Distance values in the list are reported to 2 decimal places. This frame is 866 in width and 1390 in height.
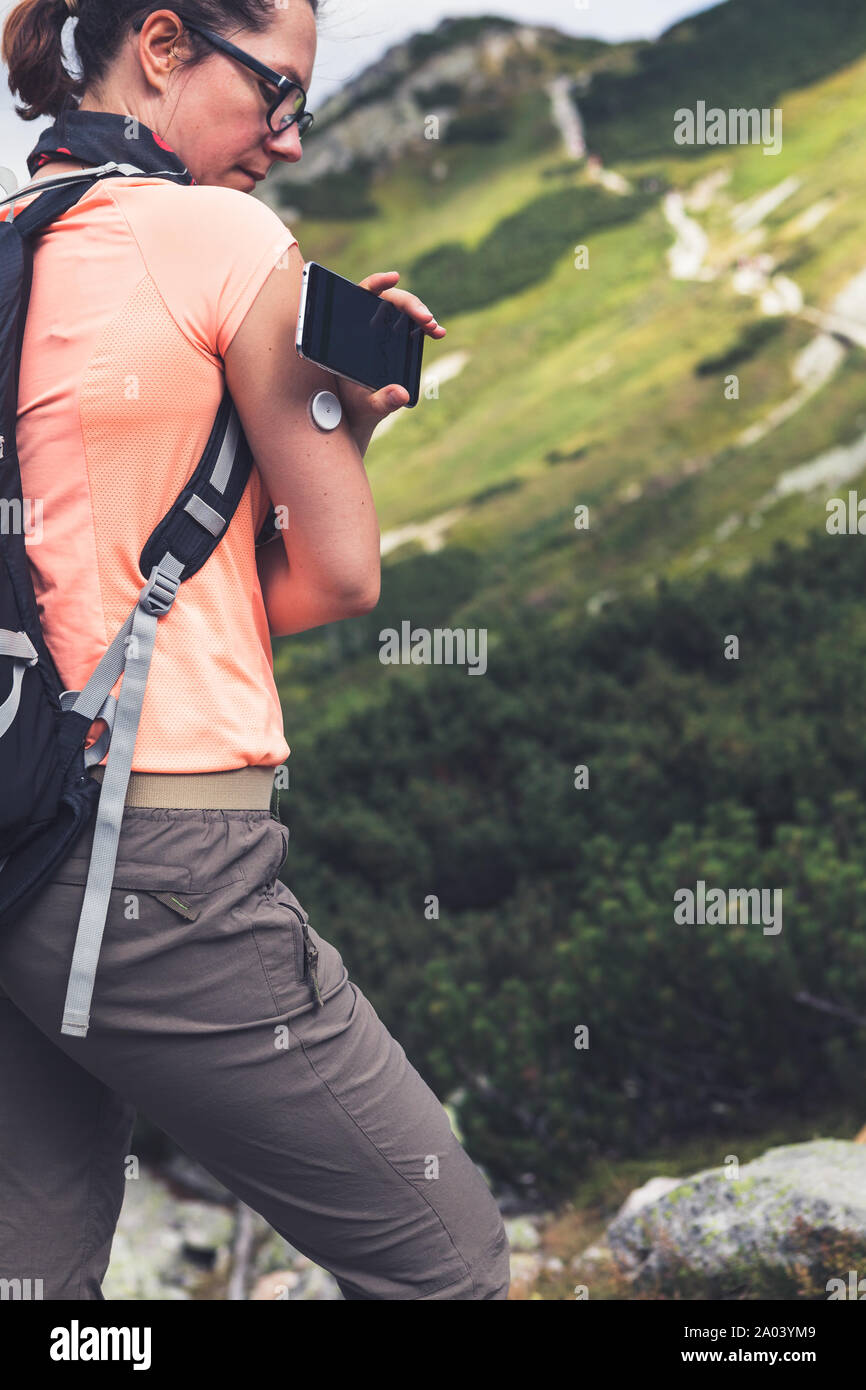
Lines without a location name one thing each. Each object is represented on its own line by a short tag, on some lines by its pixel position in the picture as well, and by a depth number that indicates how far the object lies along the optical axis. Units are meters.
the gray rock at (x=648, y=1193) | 4.41
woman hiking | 1.77
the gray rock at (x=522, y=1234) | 5.77
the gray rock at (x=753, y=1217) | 3.64
